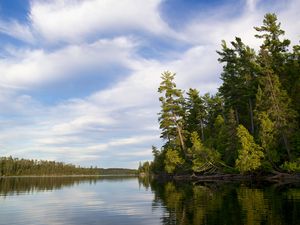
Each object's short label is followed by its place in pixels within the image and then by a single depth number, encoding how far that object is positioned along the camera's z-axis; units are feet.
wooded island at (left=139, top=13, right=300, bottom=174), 104.97
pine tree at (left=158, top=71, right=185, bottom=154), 161.45
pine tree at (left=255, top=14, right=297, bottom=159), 103.35
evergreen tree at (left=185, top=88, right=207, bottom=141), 178.15
